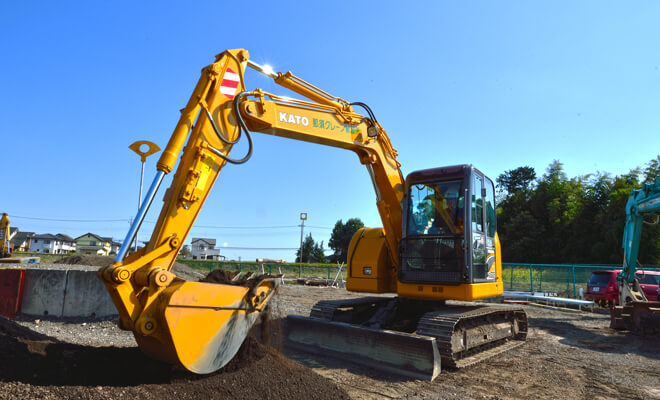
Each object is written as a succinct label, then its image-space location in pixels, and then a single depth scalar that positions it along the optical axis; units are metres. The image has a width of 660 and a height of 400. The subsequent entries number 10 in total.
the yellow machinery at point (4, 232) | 20.68
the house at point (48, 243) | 83.44
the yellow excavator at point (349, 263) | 3.84
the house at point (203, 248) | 90.88
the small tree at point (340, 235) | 76.62
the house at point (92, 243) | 83.06
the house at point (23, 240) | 77.43
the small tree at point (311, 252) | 74.19
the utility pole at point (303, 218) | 33.74
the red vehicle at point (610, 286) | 14.93
